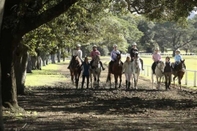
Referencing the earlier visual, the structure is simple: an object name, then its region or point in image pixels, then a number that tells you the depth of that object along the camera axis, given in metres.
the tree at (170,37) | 123.44
